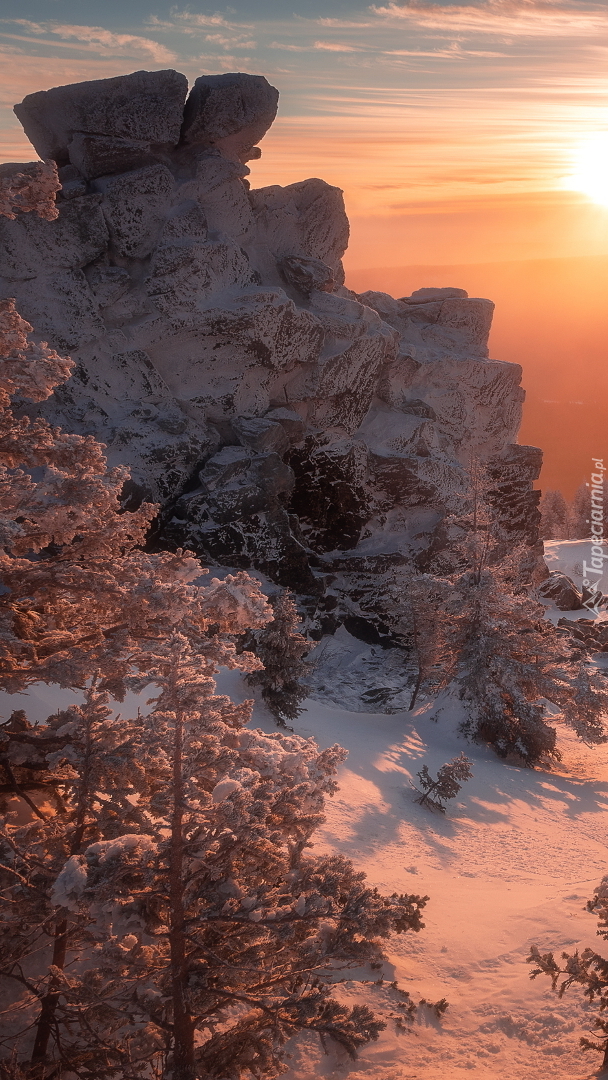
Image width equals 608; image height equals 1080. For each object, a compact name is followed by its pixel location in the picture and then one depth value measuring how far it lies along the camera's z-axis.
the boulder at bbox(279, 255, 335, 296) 28.36
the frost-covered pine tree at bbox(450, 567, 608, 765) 19.92
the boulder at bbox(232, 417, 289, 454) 26.20
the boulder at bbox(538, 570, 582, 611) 37.06
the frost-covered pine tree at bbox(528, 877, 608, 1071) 6.89
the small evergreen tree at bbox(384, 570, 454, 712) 21.11
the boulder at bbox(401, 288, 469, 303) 35.72
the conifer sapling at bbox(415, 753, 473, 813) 14.82
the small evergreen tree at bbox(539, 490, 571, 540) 66.56
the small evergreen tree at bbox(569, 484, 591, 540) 64.50
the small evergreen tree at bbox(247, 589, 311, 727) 17.61
